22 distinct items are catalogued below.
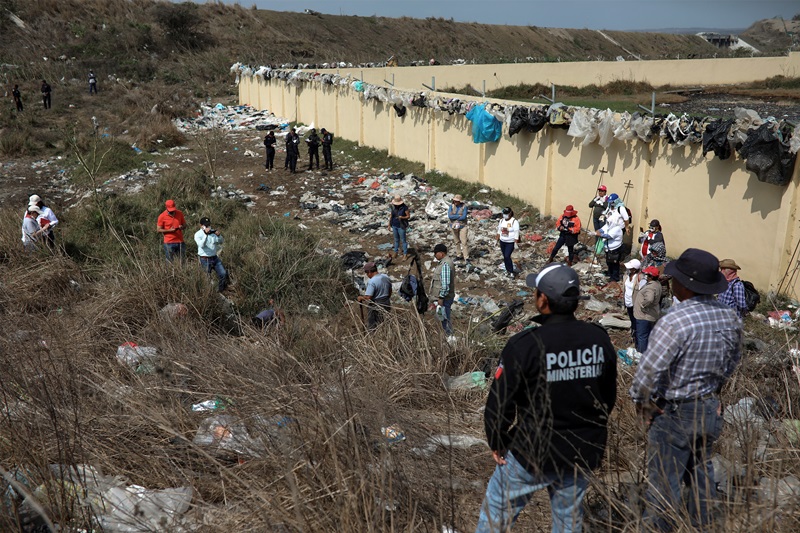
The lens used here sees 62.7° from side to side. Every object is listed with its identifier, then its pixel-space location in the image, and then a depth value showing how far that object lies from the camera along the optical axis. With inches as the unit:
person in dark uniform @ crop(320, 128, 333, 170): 660.1
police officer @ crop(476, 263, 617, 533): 92.7
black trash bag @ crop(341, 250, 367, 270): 414.3
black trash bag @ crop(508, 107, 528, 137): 488.1
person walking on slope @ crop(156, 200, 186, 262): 356.5
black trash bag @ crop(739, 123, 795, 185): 309.7
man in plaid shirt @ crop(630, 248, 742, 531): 106.0
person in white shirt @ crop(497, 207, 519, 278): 382.0
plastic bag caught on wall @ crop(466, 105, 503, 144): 529.7
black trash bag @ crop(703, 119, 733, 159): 336.8
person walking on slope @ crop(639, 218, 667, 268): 344.5
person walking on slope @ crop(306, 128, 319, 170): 679.7
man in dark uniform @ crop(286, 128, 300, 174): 653.9
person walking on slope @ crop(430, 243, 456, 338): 285.7
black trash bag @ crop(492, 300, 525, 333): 278.8
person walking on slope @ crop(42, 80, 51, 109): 971.3
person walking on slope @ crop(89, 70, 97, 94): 1093.8
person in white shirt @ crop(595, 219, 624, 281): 362.6
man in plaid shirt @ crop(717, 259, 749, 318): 255.4
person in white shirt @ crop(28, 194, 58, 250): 347.8
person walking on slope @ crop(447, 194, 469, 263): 415.2
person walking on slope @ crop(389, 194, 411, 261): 421.7
